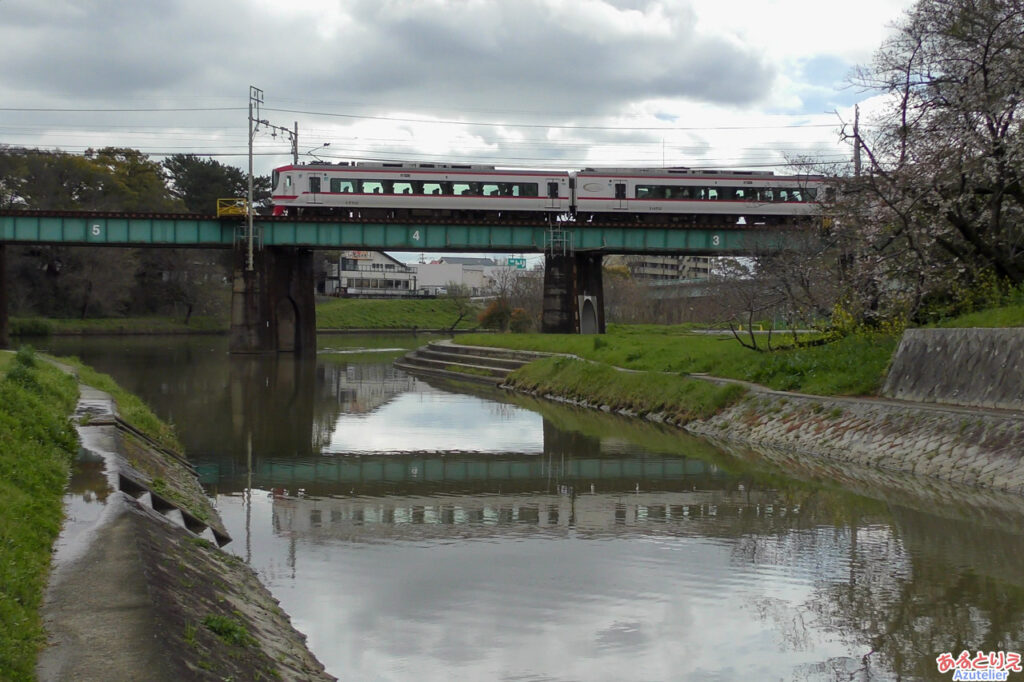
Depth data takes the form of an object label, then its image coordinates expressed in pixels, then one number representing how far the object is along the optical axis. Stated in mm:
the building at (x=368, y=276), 143250
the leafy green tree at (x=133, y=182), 90312
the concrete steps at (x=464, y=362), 44188
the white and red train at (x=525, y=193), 57938
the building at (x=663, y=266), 143000
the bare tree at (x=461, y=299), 107250
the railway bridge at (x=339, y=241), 56656
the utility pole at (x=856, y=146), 23141
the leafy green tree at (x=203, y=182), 99062
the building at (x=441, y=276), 159562
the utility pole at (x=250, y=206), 55875
